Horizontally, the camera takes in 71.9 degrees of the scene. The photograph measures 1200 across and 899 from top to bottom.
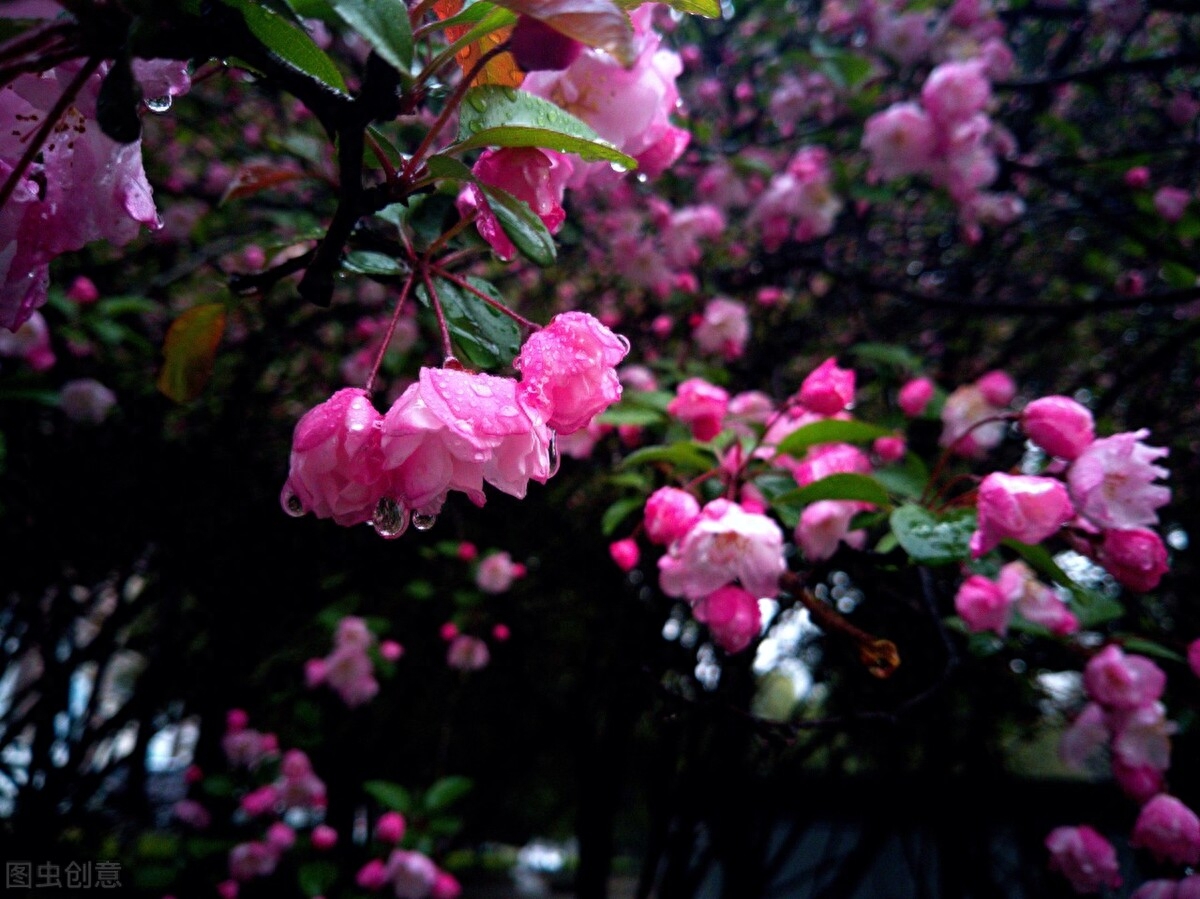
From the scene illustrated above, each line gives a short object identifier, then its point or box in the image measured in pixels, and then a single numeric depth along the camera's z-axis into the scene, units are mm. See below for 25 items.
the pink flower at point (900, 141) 552
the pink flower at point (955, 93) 521
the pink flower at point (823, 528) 300
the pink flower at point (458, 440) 163
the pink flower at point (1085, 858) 388
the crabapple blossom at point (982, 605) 318
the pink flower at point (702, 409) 341
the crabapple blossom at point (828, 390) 302
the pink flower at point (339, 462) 168
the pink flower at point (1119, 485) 279
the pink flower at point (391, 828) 609
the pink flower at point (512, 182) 187
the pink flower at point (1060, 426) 289
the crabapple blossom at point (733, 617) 268
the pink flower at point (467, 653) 688
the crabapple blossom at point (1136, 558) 276
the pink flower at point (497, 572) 619
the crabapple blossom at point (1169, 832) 324
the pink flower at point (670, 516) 280
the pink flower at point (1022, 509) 260
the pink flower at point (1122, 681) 346
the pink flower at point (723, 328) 603
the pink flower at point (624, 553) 325
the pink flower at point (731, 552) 267
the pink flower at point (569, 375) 174
